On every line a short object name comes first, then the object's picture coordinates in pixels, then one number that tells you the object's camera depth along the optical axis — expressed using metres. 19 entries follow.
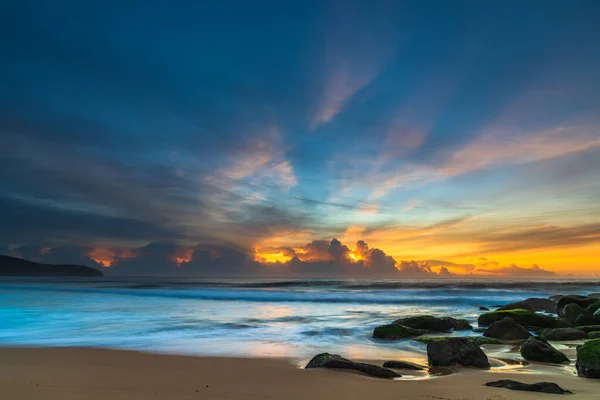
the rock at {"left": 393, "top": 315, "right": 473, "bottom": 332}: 17.59
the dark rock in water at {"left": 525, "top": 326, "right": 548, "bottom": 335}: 17.20
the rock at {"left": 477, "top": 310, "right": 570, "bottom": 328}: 18.09
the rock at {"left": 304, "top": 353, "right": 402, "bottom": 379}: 8.51
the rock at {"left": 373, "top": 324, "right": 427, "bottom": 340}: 15.30
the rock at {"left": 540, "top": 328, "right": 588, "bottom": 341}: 14.79
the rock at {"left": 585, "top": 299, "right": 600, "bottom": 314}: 21.19
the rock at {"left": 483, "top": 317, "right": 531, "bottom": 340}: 14.71
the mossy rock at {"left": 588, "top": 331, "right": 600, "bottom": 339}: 14.40
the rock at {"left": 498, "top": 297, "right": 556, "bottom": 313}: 26.98
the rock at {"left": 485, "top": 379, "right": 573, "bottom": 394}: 7.13
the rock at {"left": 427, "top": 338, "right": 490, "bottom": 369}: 9.79
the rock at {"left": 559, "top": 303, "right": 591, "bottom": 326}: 19.55
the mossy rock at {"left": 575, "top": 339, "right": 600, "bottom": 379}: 8.59
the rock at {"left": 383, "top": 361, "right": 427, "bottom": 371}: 9.64
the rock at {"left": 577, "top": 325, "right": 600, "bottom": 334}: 15.81
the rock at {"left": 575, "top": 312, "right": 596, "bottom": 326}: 18.33
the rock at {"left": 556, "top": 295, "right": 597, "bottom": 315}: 23.23
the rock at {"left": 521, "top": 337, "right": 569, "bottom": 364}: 10.52
